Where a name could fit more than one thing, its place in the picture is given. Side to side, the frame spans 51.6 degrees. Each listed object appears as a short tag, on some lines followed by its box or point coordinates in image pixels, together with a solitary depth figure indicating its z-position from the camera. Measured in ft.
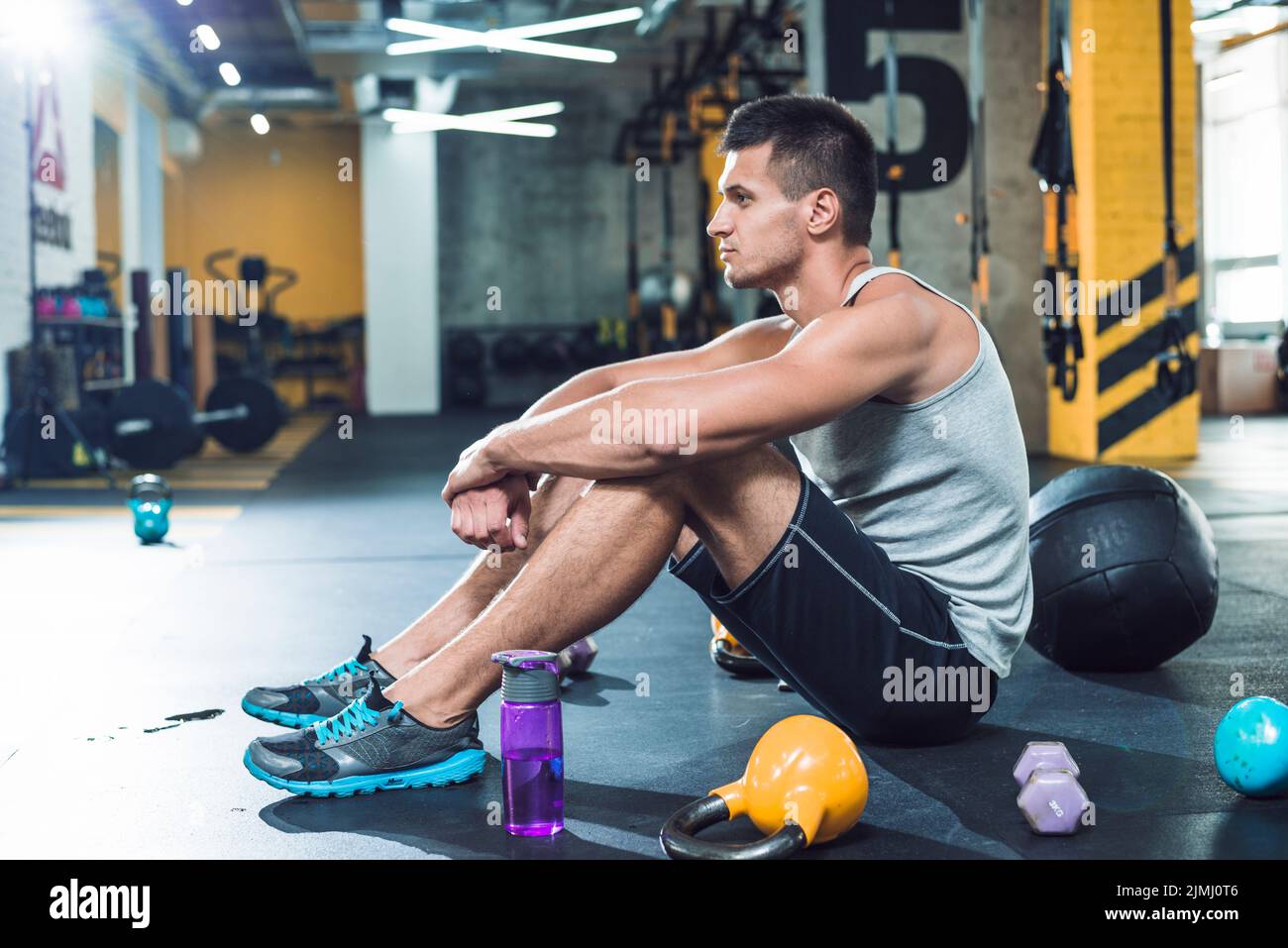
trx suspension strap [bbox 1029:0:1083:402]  14.32
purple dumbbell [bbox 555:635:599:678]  8.59
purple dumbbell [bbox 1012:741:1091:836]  5.47
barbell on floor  23.06
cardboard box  37.47
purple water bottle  5.55
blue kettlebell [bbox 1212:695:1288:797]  5.86
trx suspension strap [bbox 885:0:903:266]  15.98
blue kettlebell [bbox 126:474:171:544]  15.29
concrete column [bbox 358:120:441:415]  42.75
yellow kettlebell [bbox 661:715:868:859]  5.16
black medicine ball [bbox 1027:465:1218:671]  8.21
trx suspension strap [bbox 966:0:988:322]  14.73
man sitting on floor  5.58
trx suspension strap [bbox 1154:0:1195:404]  14.55
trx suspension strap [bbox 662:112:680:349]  29.17
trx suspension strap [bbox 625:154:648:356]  34.88
